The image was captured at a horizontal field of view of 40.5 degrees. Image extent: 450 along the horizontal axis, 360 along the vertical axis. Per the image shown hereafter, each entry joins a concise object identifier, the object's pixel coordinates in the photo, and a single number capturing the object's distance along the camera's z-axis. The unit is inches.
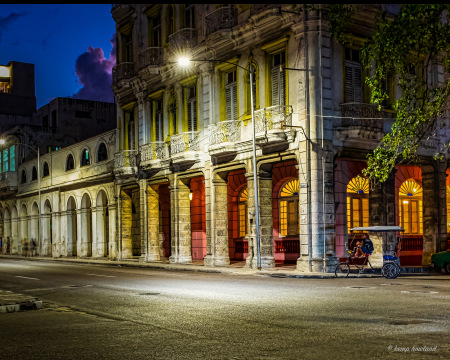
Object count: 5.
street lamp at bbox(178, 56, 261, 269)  958.4
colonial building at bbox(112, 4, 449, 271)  941.2
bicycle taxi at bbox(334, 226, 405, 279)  816.3
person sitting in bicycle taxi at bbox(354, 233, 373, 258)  846.5
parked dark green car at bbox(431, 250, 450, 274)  925.2
